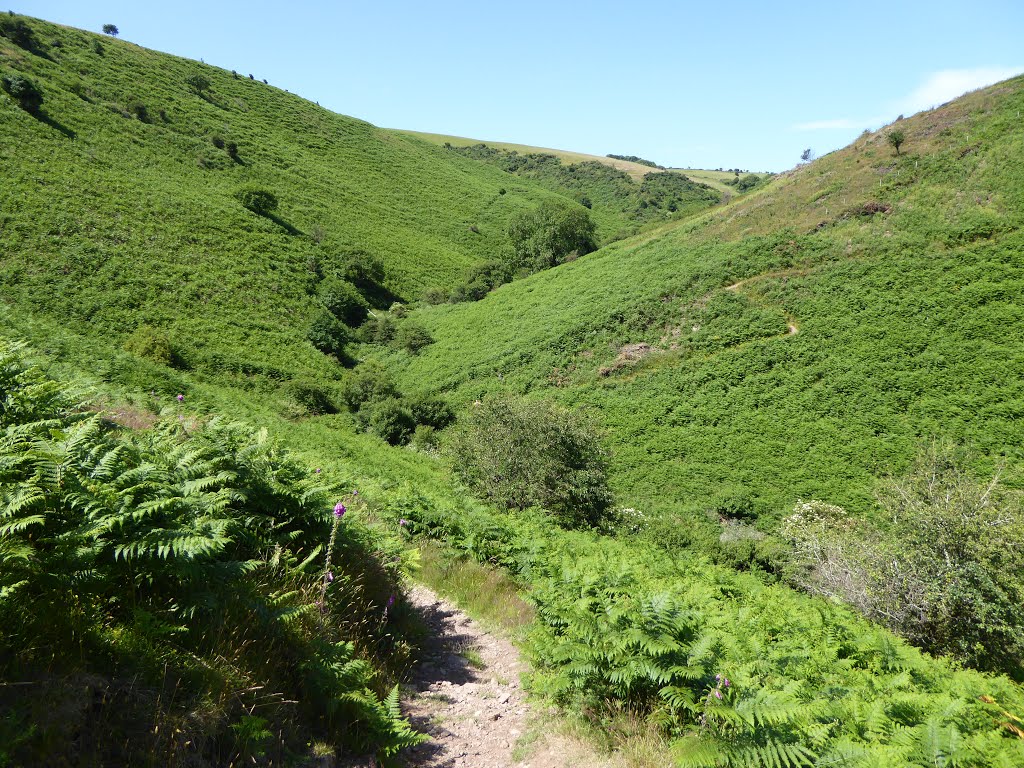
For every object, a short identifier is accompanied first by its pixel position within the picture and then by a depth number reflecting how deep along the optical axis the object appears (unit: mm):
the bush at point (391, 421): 31391
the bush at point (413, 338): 46625
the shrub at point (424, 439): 31016
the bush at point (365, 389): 33906
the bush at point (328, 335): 41750
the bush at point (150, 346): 28205
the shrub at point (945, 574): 10016
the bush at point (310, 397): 31966
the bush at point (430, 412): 34281
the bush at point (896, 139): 40906
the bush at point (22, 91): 45125
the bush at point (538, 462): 18188
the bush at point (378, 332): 47906
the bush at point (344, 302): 47594
